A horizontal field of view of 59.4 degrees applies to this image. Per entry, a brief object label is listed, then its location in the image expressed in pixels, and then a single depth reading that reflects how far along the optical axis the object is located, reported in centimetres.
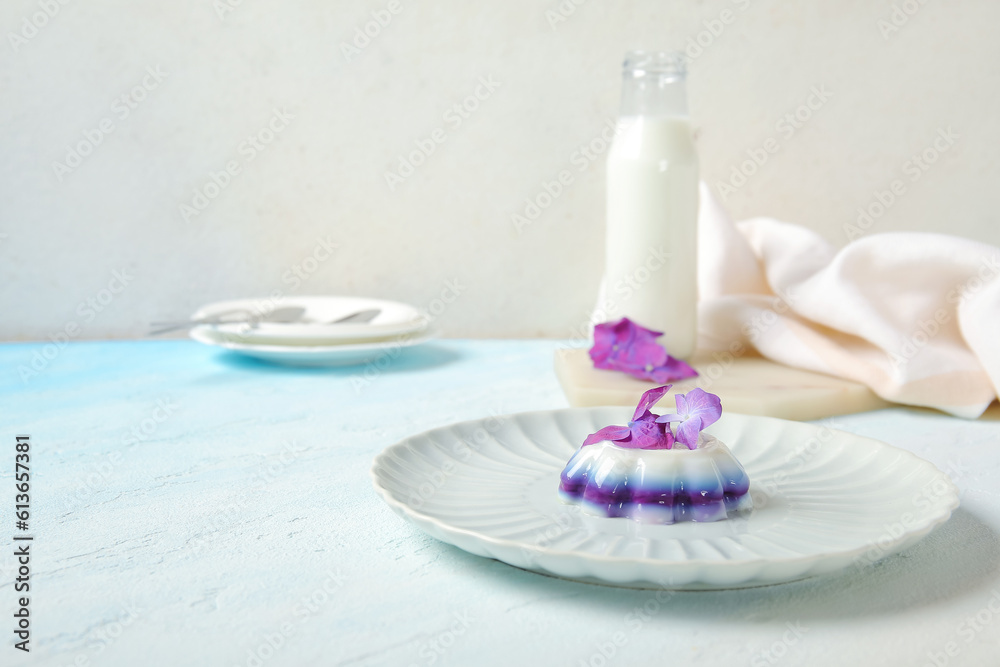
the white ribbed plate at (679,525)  39
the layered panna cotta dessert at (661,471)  48
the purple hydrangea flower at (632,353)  87
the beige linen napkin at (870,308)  81
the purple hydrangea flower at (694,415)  51
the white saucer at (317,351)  97
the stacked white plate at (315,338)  97
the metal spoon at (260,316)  104
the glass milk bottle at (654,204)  90
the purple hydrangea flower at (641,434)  51
